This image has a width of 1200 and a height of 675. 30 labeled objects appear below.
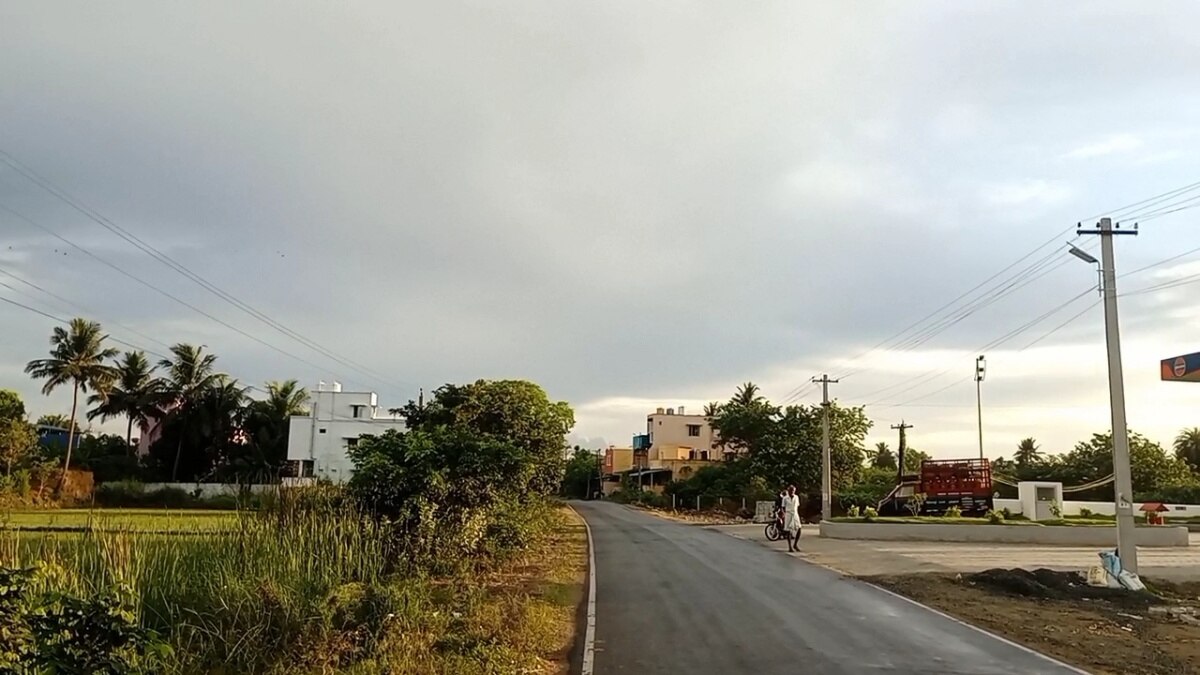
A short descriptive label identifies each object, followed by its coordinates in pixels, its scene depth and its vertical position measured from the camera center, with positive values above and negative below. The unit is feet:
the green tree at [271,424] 213.05 +11.51
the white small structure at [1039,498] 135.44 -1.02
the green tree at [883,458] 302.86 +9.77
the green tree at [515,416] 81.25 +5.63
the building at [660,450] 305.32 +11.90
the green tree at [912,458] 267.59 +8.84
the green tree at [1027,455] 243.99 +10.06
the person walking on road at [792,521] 86.76 -3.24
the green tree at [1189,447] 248.93 +12.56
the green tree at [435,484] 47.70 -0.34
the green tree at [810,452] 191.21 +6.89
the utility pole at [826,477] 134.07 +1.32
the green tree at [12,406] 178.40 +12.28
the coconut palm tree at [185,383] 212.84 +20.19
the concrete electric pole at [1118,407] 62.39 +5.81
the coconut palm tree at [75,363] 190.29 +21.46
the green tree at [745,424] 208.27 +14.16
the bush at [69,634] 16.60 -3.05
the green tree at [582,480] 365.20 +0.54
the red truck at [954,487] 137.90 +0.34
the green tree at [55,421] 285.84 +14.86
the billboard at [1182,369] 80.89 +10.86
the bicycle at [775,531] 97.30 -4.72
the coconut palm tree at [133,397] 212.84 +16.49
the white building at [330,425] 196.34 +10.75
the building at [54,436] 233.96 +9.05
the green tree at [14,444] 156.56 +4.18
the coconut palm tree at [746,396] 260.46 +25.33
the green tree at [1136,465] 179.32 +5.58
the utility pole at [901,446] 210.26 +9.75
